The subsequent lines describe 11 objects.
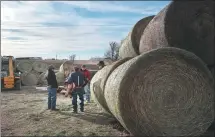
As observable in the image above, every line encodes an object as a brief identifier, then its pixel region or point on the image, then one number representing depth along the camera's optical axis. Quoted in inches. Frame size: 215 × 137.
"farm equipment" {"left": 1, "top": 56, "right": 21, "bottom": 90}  770.9
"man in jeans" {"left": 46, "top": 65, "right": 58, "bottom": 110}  447.8
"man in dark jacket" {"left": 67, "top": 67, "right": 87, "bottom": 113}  413.1
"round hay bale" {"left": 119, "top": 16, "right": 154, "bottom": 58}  354.6
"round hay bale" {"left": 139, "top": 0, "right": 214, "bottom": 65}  281.7
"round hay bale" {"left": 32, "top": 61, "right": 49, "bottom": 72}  1101.9
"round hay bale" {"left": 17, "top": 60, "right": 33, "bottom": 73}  1089.8
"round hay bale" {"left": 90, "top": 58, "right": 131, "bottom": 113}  300.6
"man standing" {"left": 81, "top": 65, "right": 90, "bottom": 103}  490.5
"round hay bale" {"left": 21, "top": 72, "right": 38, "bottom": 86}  919.7
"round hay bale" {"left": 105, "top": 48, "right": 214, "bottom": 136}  237.5
